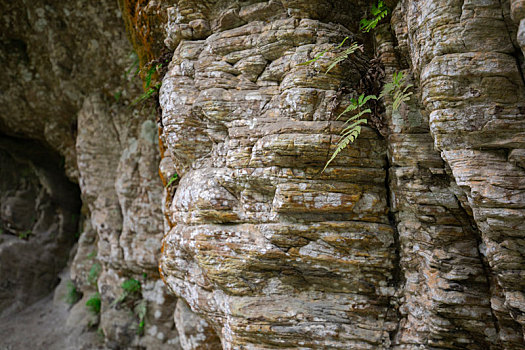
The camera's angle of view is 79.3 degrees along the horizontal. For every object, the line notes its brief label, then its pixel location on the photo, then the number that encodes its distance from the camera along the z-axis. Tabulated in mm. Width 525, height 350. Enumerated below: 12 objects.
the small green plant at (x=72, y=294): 8734
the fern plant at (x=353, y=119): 3082
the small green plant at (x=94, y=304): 7949
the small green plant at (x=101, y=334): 7477
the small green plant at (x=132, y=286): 7152
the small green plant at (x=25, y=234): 9375
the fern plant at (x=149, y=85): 5031
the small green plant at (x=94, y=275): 8406
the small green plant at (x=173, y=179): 5027
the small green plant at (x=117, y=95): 7941
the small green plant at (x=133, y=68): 7111
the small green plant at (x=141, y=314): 6867
